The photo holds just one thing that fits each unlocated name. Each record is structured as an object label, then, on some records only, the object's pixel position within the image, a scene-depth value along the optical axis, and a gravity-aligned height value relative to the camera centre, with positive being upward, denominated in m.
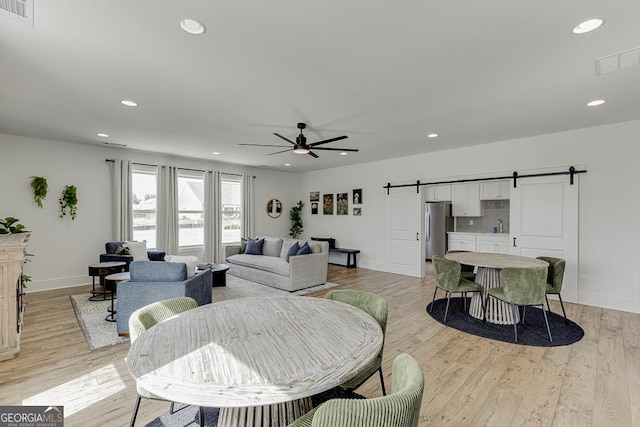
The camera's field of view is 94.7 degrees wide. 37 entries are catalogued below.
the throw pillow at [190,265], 3.45 -0.65
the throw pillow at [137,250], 5.28 -0.69
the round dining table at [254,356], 1.07 -0.63
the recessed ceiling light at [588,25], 1.97 +1.28
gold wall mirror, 8.59 +0.13
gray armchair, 3.14 -0.79
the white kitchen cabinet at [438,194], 7.77 +0.50
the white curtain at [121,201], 5.88 +0.23
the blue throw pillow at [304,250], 5.49 -0.71
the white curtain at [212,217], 7.24 -0.12
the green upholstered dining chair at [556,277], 3.69 -0.82
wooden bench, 7.51 -1.10
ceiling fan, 3.98 +0.90
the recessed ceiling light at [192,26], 2.01 +1.30
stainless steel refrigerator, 7.57 -0.36
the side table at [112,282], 3.80 -0.91
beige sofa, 5.27 -1.03
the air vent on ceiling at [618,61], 2.37 +1.28
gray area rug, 3.21 -1.37
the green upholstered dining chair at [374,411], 0.98 -0.67
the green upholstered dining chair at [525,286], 3.23 -0.81
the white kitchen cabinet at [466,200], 7.25 +0.31
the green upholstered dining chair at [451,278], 3.85 -0.87
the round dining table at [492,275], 3.62 -0.85
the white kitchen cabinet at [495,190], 6.77 +0.51
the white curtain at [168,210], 6.48 +0.05
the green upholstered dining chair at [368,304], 1.79 -0.69
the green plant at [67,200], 5.40 +0.23
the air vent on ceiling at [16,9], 1.73 +1.22
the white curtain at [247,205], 7.94 +0.20
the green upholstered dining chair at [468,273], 4.41 -0.94
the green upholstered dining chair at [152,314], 1.72 -0.68
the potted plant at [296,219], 9.00 -0.20
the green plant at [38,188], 5.08 +0.42
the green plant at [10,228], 4.41 -0.24
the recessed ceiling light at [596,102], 3.35 +1.27
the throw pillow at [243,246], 6.80 -0.78
